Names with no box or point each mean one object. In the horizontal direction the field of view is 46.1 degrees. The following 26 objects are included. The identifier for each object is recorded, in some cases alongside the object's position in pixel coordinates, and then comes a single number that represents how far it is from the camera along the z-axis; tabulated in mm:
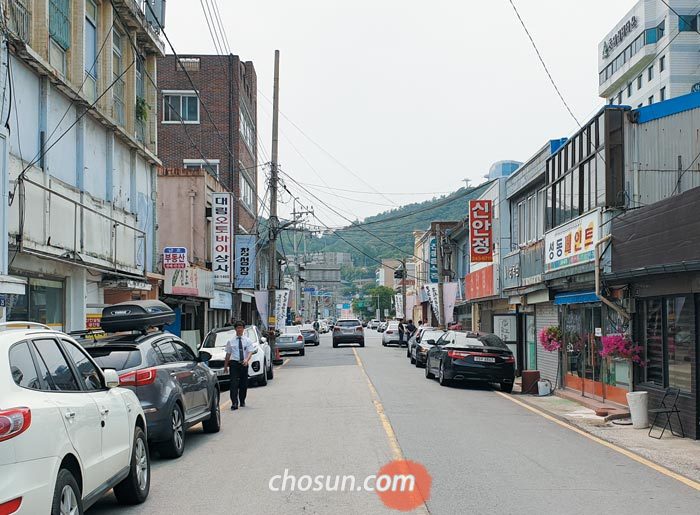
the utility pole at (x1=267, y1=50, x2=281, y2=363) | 33156
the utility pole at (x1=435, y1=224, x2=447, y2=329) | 40344
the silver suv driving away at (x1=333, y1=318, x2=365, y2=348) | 49781
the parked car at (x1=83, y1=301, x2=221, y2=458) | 10438
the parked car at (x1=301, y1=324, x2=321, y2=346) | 54188
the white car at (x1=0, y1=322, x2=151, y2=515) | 5270
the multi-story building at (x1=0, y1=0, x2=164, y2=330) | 14961
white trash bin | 14148
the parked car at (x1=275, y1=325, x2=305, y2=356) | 39375
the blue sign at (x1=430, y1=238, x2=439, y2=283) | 53719
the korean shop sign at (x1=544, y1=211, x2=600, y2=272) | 17188
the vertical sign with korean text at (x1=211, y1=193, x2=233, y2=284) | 32500
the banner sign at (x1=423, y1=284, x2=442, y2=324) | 42625
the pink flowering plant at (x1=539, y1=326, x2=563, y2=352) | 20422
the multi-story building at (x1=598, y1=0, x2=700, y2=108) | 62541
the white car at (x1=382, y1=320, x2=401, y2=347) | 52156
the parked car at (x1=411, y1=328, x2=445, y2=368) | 30855
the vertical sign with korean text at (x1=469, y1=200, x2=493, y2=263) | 31094
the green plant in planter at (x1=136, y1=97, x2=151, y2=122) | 23234
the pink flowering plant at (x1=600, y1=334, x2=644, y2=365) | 15383
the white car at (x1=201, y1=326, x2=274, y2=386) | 20728
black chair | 13215
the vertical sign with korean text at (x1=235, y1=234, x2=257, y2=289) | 39469
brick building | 43094
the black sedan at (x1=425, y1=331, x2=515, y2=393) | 21078
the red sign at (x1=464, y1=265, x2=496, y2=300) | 31188
